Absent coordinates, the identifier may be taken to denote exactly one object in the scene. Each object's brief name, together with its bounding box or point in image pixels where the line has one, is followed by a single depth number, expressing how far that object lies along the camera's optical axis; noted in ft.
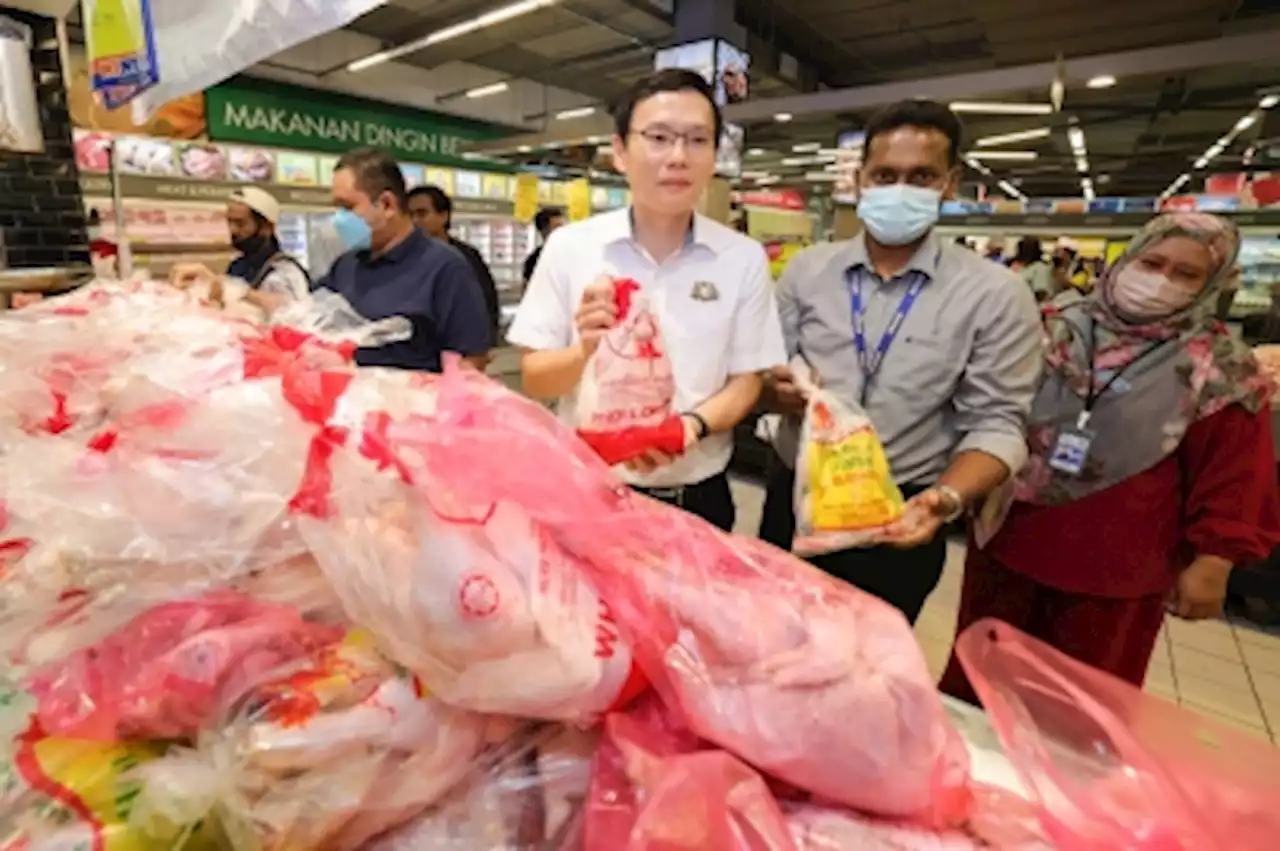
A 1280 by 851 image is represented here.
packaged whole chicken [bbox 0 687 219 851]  1.65
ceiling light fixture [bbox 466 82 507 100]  35.19
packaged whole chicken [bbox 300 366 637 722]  1.81
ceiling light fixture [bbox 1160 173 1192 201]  51.99
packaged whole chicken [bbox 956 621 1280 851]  2.01
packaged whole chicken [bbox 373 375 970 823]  1.94
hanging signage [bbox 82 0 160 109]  4.58
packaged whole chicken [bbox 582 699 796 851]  1.73
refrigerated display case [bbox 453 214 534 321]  31.81
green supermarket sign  27.04
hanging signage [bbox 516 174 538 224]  25.61
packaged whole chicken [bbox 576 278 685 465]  3.86
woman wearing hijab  5.40
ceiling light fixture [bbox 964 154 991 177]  48.03
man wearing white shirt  4.67
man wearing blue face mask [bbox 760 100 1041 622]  5.01
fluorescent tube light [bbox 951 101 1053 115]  21.56
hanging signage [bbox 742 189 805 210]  37.11
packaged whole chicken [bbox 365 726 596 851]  1.86
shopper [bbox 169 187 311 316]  11.59
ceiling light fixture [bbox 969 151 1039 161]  45.37
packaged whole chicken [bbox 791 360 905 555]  4.18
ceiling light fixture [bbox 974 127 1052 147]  36.20
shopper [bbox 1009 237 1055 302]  22.46
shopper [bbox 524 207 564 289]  21.48
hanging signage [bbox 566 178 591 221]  19.30
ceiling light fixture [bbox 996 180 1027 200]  63.82
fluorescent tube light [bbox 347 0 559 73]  22.51
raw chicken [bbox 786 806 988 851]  1.91
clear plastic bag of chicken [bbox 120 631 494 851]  1.74
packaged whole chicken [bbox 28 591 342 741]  1.88
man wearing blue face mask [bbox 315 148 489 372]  7.95
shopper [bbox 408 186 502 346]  13.88
